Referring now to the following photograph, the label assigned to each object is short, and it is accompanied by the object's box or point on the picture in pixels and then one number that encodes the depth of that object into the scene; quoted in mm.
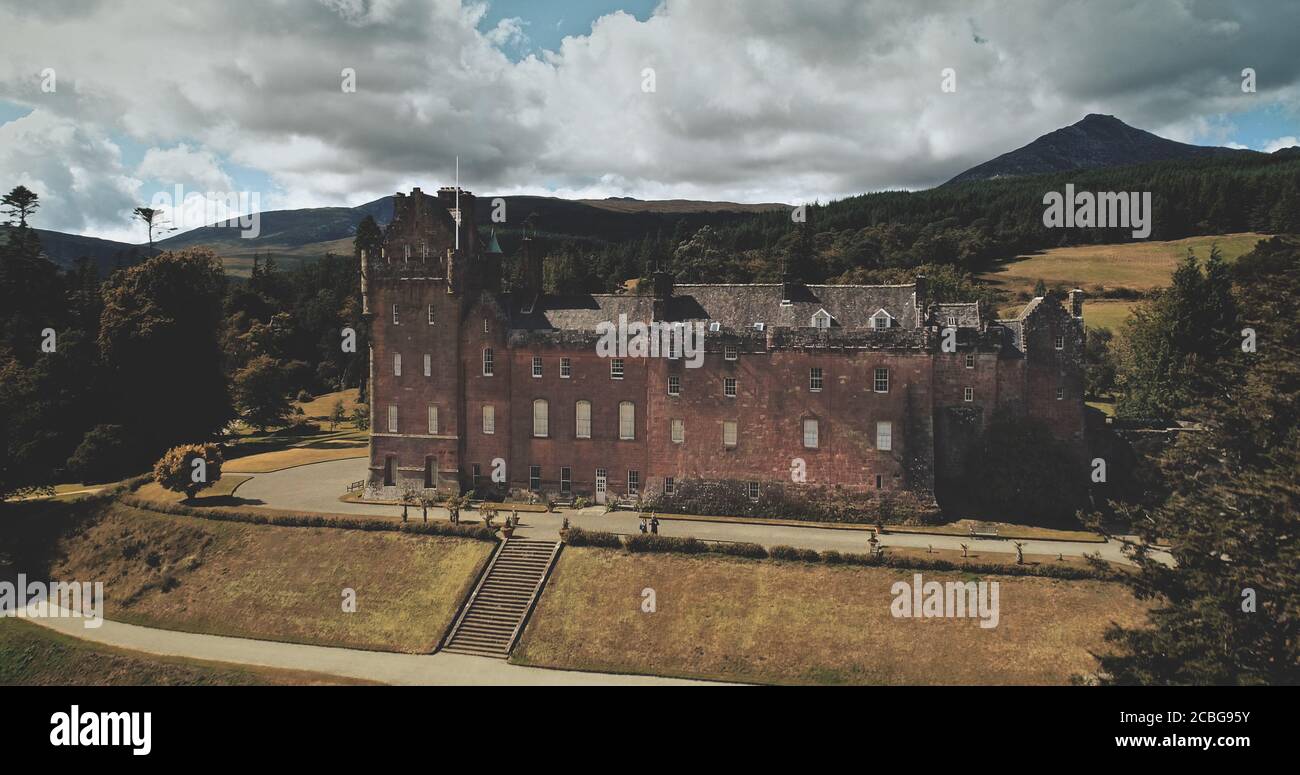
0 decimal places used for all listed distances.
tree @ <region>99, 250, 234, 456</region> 62469
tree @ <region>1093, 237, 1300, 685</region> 25516
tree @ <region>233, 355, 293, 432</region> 79000
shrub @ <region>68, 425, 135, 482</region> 58969
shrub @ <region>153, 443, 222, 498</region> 48875
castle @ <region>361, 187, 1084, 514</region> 45250
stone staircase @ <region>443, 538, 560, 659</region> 35781
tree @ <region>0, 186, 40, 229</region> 73438
